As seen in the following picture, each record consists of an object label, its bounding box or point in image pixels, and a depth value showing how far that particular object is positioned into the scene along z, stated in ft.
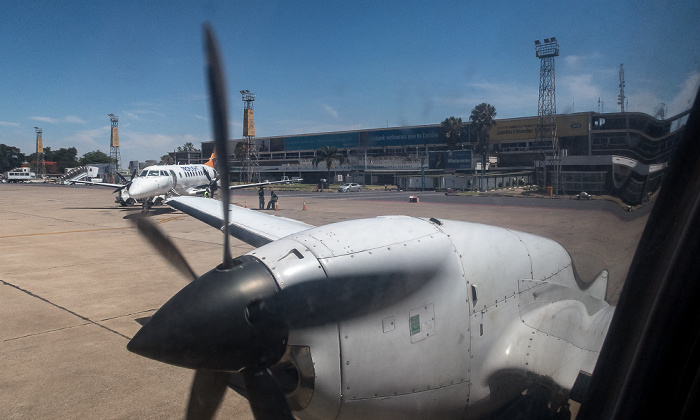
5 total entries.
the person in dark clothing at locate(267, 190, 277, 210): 80.66
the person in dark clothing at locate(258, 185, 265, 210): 82.09
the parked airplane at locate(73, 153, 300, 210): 78.95
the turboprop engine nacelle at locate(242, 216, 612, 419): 9.45
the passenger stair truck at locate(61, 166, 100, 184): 213.64
